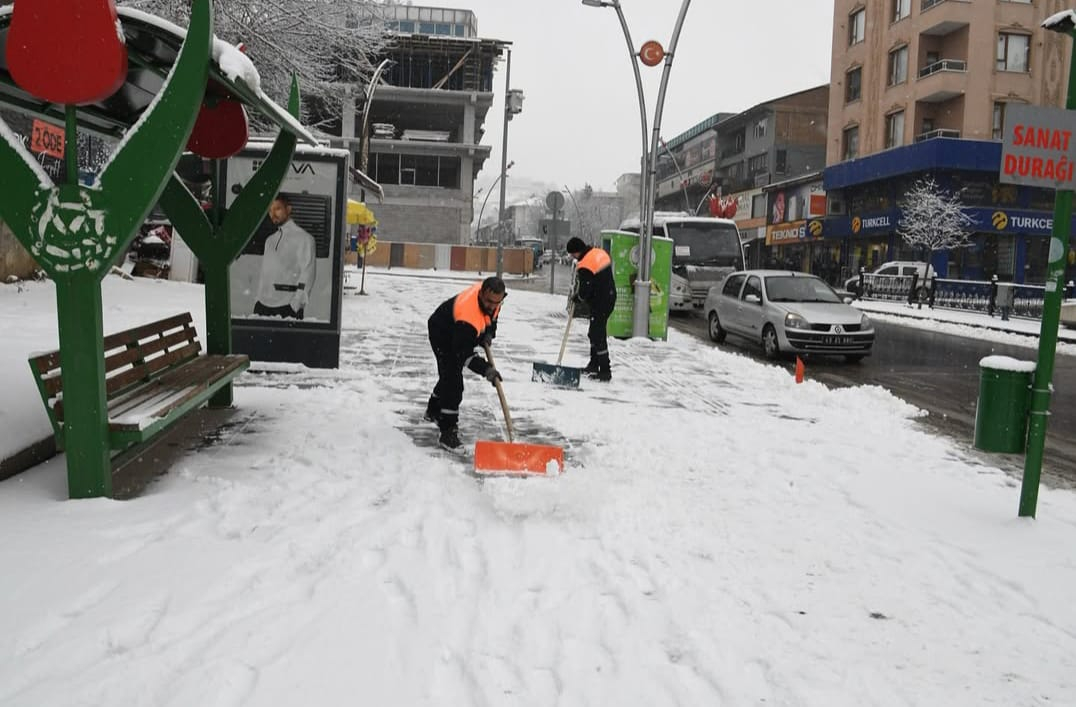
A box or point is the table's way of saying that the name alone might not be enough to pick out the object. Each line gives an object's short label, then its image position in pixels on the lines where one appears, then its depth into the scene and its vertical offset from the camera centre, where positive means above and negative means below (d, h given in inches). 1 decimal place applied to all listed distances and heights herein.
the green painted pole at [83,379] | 175.5 -28.7
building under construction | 2058.3 +268.3
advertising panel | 364.2 -6.4
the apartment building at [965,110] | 1400.1 +276.8
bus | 828.0 +8.1
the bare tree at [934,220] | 1326.3 +79.1
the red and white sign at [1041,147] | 189.0 +28.1
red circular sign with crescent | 587.3 +142.6
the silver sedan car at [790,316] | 515.5 -32.8
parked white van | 1096.8 -15.3
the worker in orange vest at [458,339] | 245.3 -25.4
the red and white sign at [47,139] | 529.3 +64.4
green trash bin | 203.6 -32.2
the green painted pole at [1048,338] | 192.4 -14.9
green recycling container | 571.2 -14.7
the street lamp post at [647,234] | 557.3 +17.0
